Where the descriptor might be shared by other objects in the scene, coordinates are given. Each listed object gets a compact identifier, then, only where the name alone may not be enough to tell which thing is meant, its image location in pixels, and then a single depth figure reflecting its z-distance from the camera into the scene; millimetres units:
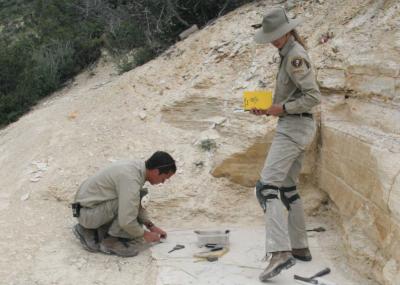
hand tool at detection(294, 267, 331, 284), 3995
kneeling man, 4387
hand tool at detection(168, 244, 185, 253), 4723
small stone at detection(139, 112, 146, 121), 6629
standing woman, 3920
